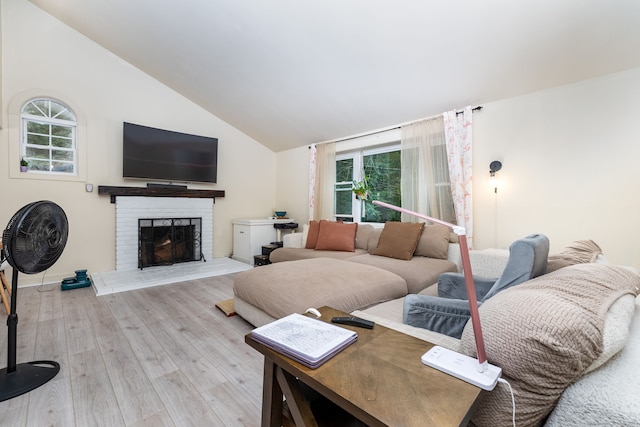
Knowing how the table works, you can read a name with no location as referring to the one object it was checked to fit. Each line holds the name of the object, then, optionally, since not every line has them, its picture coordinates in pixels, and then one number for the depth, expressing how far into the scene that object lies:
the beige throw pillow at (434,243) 3.20
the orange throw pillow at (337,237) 3.79
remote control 1.05
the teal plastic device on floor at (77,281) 3.30
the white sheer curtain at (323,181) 4.68
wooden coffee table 0.60
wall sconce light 2.96
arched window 3.48
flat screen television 4.02
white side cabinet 4.77
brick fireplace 4.04
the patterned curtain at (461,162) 3.18
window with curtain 4.02
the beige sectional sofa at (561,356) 0.65
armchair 1.14
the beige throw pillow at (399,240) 3.20
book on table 0.81
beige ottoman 1.94
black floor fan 1.51
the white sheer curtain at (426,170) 3.37
